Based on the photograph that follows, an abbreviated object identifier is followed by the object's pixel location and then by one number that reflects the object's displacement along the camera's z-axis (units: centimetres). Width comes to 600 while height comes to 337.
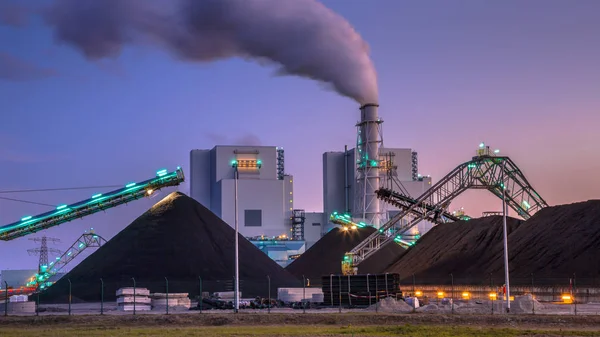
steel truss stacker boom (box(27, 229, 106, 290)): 11731
